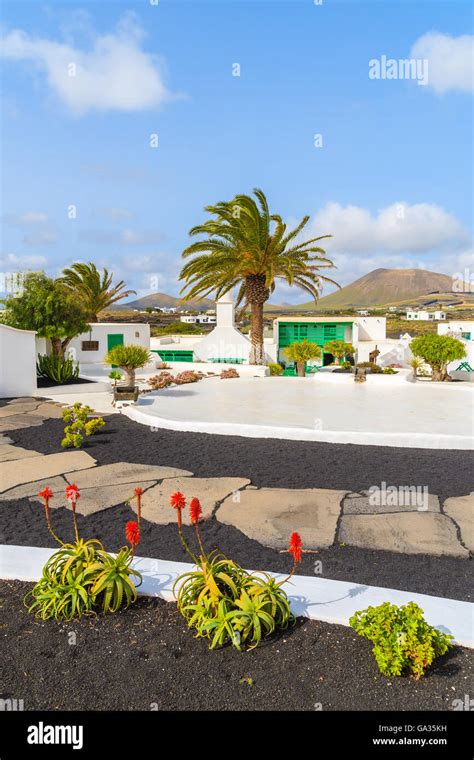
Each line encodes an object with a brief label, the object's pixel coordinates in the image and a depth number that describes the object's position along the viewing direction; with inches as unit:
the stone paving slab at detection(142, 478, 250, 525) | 191.6
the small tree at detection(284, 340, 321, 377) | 754.7
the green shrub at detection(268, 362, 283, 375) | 830.5
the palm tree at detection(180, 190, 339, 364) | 847.1
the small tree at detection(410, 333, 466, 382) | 641.6
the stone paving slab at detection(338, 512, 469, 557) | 161.8
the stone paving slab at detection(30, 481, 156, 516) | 199.2
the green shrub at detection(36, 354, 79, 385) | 585.9
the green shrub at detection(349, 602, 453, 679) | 97.3
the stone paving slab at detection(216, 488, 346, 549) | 170.9
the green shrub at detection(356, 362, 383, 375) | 698.2
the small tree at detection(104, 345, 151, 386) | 470.0
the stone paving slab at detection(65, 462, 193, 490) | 233.3
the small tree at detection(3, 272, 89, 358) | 618.2
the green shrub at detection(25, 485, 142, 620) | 119.4
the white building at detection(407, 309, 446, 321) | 3260.3
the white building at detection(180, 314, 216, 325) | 2655.0
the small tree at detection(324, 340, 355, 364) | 901.2
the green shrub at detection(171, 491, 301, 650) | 109.9
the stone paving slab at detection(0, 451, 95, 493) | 239.0
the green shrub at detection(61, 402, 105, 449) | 309.1
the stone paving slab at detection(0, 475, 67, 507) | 212.7
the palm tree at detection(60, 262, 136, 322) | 1302.9
